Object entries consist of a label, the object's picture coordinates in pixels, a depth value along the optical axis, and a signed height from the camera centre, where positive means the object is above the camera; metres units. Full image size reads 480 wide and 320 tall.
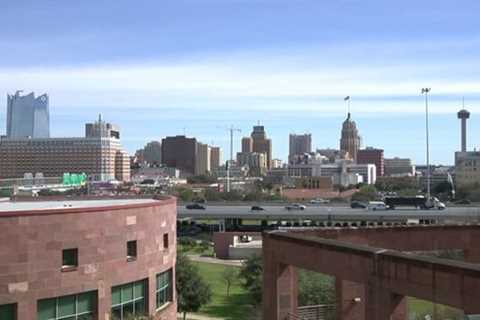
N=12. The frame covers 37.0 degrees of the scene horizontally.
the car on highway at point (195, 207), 135.99 -5.45
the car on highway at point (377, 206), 126.08 -5.05
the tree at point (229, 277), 67.75 -9.69
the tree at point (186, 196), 185.74 -4.69
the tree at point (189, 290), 52.03 -8.18
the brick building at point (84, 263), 28.70 -3.65
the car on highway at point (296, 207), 133.40 -5.43
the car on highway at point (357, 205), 136.62 -5.27
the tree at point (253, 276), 56.53 -8.36
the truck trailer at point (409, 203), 127.38 -4.52
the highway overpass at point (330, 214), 115.44 -6.19
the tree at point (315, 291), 40.19 -6.46
